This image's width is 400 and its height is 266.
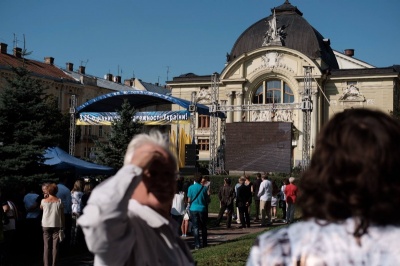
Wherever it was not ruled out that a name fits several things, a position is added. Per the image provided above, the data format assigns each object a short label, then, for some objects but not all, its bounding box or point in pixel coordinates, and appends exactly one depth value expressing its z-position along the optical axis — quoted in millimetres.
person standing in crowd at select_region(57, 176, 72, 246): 11875
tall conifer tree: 15211
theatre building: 51312
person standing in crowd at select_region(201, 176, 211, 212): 16281
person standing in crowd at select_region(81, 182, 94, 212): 13148
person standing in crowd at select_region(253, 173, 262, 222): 20469
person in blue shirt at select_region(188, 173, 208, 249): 13047
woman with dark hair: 1826
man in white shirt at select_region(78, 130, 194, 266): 2008
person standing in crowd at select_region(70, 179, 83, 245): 13516
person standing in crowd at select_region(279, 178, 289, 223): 20708
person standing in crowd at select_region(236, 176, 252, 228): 17938
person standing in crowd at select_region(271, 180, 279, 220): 21766
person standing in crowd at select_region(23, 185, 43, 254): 11875
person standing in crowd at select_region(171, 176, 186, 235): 13016
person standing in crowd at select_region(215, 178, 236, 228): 18000
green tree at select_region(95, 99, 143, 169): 30109
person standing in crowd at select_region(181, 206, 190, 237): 14875
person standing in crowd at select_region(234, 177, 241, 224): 19600
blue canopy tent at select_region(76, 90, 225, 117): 32531
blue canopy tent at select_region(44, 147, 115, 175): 19016
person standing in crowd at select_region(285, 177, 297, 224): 17750
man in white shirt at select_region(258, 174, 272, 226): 18438
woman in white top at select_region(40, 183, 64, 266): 9188
